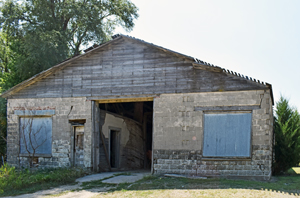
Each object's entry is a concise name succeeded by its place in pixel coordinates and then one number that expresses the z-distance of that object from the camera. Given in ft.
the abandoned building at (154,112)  39.50
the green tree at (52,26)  74.08
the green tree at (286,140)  47.70
